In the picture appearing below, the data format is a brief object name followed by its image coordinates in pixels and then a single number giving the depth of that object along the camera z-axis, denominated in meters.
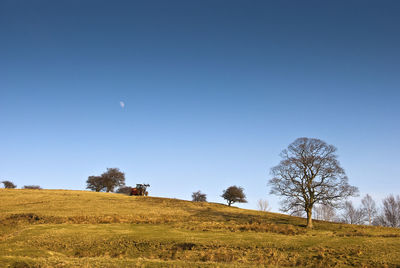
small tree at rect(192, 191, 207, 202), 121.29
